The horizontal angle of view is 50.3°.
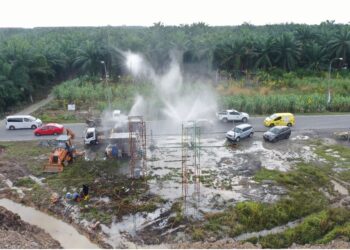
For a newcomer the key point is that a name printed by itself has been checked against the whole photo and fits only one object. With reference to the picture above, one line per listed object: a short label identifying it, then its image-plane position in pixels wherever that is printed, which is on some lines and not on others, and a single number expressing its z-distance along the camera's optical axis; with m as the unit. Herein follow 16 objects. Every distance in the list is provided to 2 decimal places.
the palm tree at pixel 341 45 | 61.50
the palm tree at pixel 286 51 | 61.94
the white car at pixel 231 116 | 36.22
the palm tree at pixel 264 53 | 61.66
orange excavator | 26.16
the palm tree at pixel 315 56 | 63.22
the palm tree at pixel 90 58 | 60.38
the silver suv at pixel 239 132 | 31.24
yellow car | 34.81
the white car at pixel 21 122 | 35.22
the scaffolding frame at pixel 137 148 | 25.28
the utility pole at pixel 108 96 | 40.47
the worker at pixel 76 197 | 22.06
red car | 33.44
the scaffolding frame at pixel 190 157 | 23.10
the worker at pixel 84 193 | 22.27
